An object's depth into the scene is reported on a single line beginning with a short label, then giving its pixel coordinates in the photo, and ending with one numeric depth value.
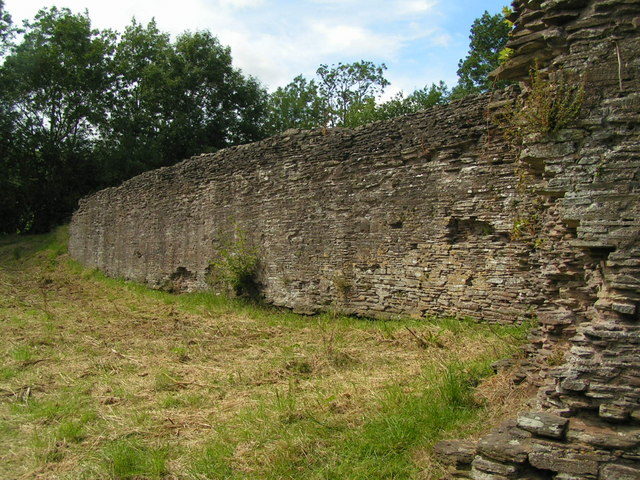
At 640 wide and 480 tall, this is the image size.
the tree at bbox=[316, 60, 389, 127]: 37.19
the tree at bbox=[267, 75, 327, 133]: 36.41
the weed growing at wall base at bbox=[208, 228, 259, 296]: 11.10
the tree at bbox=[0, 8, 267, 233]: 28.03
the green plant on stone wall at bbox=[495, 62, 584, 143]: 3.69
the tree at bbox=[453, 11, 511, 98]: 28.56
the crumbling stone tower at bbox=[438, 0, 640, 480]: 3.03
